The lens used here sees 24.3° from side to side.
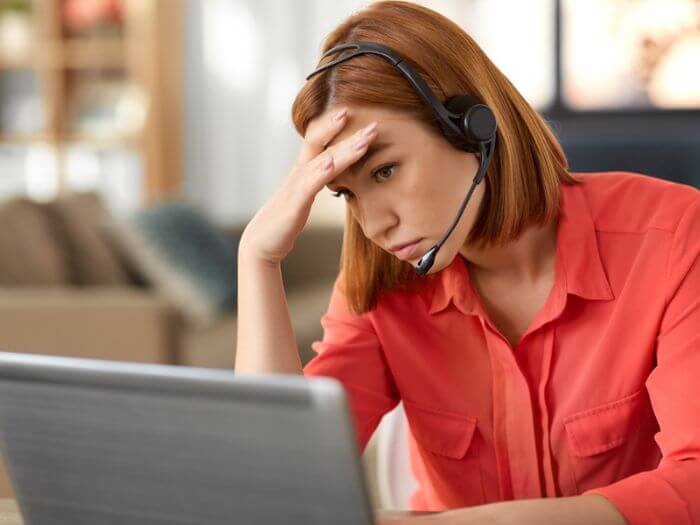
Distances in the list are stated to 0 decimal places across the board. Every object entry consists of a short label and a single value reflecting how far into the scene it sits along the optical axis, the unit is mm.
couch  3895
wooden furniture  7073
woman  1723
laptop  1211
